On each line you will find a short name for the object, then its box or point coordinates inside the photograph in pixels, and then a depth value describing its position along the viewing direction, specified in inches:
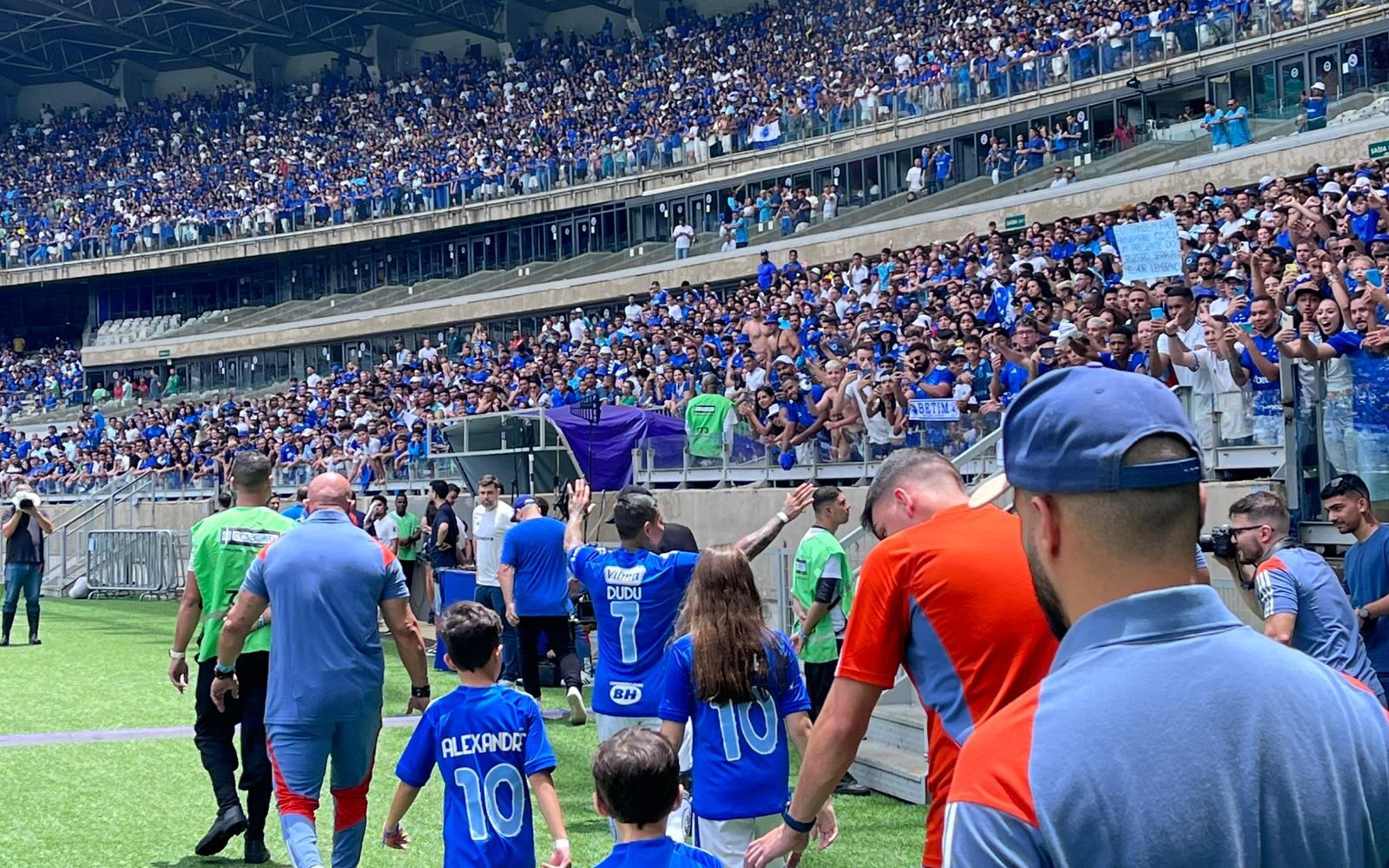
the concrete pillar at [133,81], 2741.1
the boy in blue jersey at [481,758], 212.7
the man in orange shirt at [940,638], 151.9
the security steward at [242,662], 316.2
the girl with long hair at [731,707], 228.8
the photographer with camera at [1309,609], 241.9
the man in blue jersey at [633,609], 291.1
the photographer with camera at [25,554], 748.6
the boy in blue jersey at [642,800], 157.4
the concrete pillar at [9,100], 2807.6
